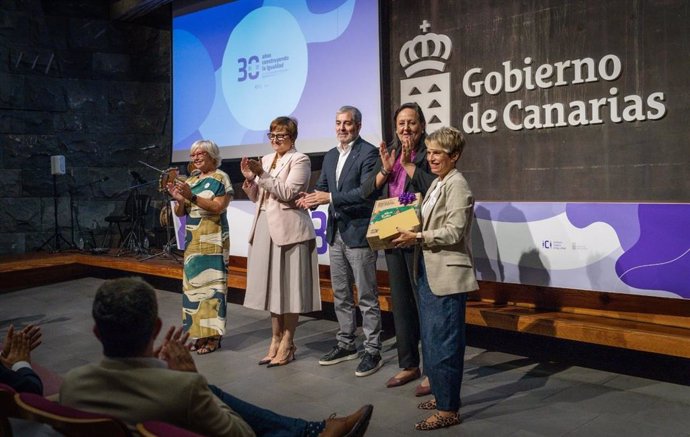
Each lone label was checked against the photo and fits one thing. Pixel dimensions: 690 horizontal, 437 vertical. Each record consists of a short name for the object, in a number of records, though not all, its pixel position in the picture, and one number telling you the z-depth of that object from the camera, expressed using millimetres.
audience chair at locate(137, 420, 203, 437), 1463
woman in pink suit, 4199
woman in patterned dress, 4543
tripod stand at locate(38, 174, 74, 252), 8438
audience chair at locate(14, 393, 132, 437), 1532
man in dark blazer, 4023
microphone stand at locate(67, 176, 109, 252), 8695
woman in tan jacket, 3068
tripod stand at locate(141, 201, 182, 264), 7594
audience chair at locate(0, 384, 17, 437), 1801
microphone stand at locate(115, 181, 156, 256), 8258
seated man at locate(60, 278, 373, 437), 1682
